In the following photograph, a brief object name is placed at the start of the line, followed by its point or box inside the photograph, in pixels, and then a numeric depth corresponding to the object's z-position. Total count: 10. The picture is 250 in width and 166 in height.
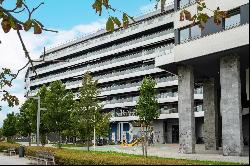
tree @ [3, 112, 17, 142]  52.57
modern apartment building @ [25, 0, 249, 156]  18.94
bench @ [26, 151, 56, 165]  16.10
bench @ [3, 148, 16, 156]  24.76
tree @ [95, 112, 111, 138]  28.35
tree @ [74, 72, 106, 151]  27.40
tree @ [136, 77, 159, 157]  30.62
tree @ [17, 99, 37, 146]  36.22
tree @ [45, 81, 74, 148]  30.91
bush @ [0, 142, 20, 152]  25.61
